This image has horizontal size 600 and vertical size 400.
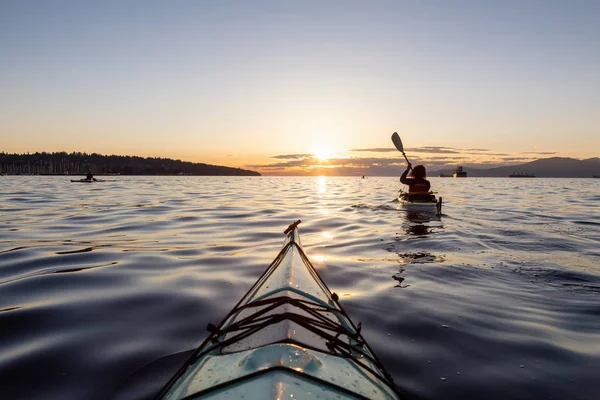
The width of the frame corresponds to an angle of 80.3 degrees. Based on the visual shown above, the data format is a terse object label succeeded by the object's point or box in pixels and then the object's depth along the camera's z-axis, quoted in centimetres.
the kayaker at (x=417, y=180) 1703
